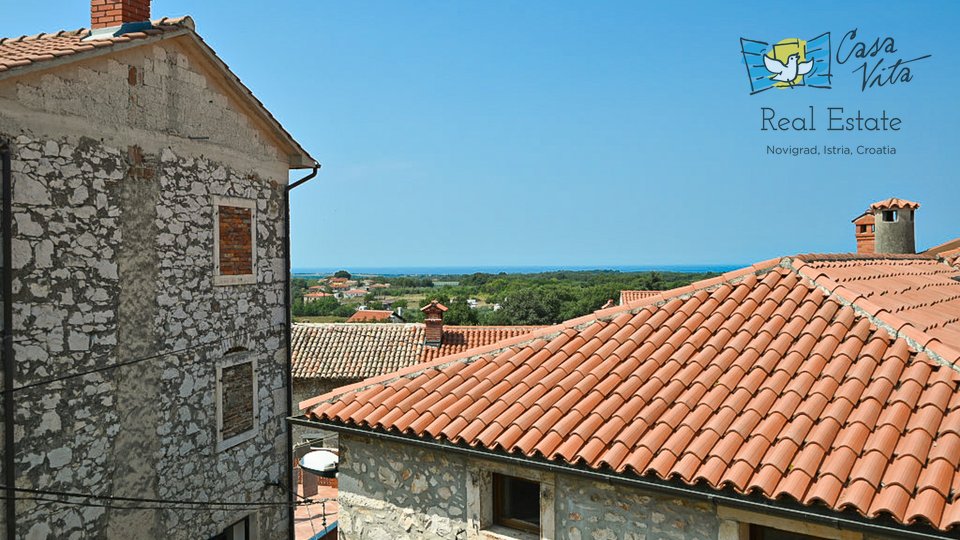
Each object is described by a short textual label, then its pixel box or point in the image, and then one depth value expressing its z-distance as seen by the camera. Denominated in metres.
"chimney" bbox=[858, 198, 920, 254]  16.75
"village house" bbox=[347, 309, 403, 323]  56.91
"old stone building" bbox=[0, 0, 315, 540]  7.17
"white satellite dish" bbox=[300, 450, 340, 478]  8.21
